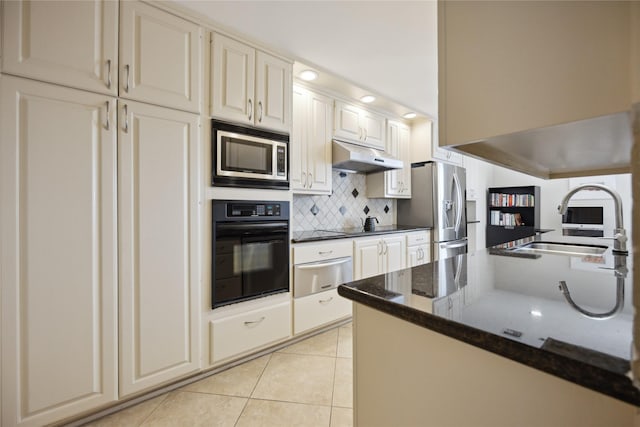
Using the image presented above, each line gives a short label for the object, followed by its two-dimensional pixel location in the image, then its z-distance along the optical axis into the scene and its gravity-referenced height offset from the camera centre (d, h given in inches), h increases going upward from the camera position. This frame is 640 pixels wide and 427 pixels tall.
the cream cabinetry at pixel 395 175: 130.6 +19.0
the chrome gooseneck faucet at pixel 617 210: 52.1 +0.7
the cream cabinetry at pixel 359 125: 111.3 +38.3
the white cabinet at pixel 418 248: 125.3 -16.3
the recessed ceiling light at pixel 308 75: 93.7 +48.6
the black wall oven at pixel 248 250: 70.1 -10.1
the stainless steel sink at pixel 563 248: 57.4 -7.9
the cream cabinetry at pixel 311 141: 98.3 +27.0
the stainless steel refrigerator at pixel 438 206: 135.8 +4.1
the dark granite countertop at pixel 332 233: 88.8 -7.7
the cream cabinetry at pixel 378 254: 103.0 -16.7
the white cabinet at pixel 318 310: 86.3 -32.6
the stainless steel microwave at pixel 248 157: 70.2 +15.8
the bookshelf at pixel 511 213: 194.1 +0.4
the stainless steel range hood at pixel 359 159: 103.5 +21.6
